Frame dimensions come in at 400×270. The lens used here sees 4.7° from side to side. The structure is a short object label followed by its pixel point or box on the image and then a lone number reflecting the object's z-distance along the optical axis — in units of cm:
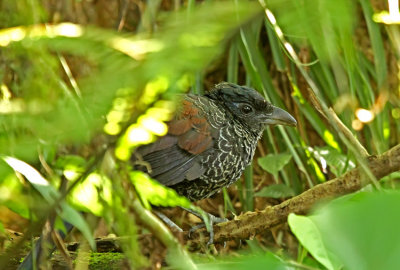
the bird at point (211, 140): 585
